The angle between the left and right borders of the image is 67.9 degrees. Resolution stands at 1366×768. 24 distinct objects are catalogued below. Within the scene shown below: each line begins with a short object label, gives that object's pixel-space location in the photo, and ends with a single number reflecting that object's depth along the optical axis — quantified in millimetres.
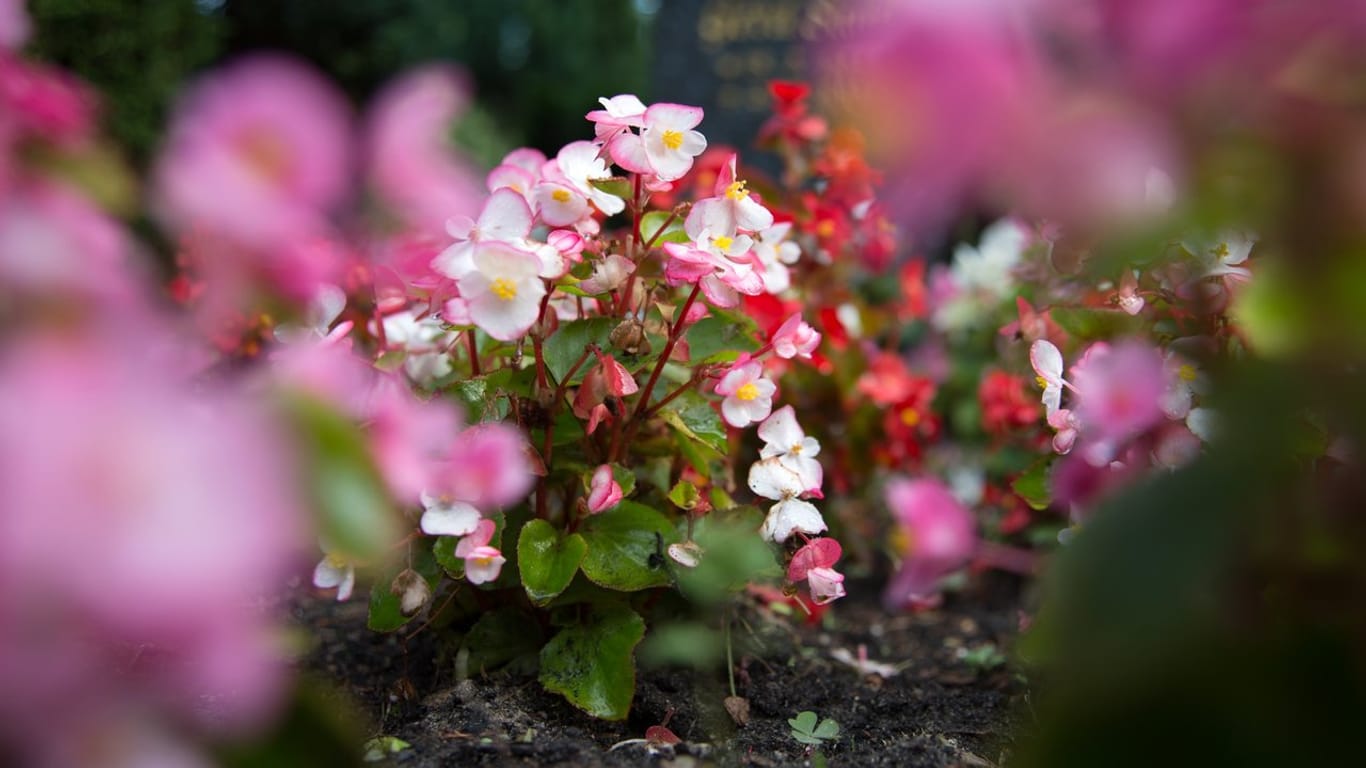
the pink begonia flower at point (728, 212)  799
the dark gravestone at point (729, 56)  4871
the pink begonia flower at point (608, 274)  838
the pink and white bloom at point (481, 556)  773
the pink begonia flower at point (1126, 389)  396
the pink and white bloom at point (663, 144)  785
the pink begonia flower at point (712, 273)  768
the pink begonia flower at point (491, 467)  510
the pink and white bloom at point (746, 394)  848
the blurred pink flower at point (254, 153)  361
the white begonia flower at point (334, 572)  829
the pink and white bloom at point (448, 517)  757
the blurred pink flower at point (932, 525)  419
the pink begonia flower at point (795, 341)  877
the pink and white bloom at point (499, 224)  718
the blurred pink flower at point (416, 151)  412
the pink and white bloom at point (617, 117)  793
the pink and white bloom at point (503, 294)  681
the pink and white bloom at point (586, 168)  816
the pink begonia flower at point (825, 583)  839
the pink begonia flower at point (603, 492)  814
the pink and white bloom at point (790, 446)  889
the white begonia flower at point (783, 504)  858
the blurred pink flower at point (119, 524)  280
